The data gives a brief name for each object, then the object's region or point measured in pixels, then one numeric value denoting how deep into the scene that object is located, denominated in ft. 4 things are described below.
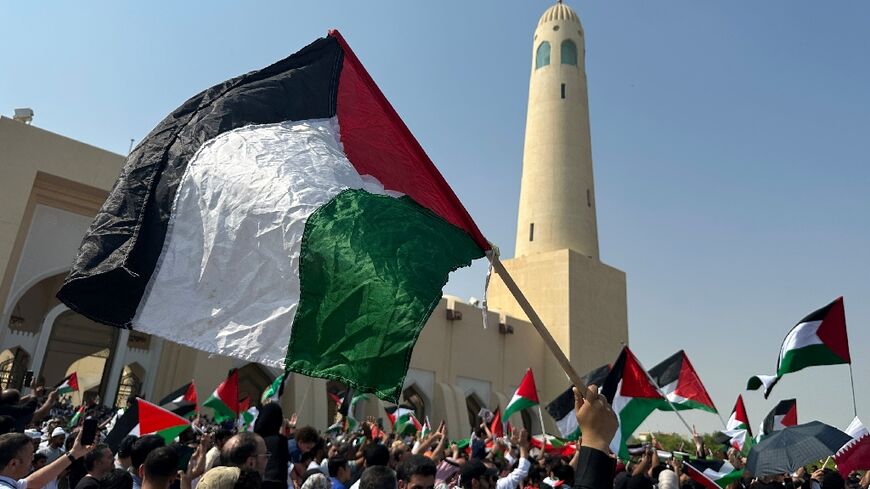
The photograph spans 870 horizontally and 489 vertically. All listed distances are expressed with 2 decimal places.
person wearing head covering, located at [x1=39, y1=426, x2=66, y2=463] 19.97
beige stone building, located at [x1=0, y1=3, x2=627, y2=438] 52.34
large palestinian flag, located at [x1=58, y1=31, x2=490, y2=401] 10.36
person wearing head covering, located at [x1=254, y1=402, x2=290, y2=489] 12.68
